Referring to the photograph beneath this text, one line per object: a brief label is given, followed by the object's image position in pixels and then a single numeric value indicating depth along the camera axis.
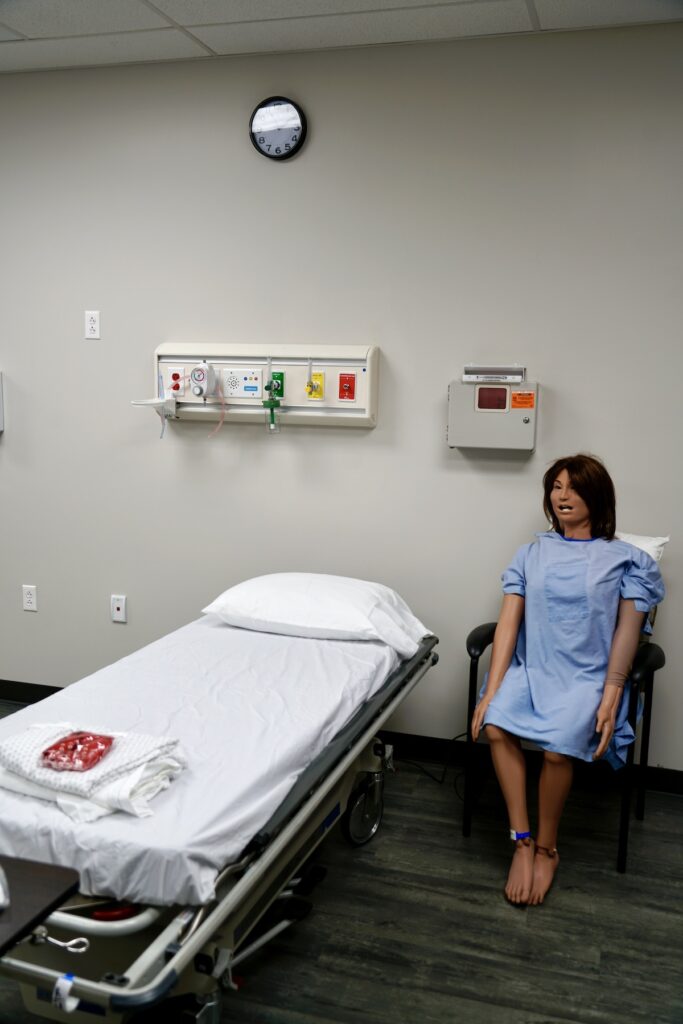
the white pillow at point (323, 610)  2.71
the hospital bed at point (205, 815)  1.48
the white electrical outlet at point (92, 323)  3.46
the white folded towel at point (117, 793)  1.59
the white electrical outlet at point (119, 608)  3.55
